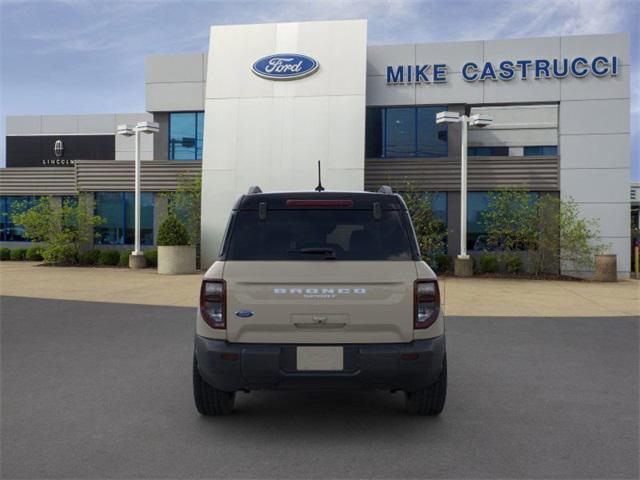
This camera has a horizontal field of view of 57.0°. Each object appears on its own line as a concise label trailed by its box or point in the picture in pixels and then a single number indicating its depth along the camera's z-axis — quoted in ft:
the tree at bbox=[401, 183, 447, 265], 66.54
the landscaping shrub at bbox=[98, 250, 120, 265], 74.95
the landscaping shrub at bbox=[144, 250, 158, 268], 73.56
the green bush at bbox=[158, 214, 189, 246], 65.36
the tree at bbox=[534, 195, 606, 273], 66.18
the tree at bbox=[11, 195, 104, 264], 76.74
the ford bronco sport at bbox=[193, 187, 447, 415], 13.87
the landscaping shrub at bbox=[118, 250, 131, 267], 74.59
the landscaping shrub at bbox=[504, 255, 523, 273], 66.39
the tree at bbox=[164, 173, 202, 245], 74.95
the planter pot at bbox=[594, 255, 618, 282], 62.59
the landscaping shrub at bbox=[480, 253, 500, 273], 66.49
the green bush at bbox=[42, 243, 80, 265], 76.33
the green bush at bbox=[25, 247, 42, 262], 84.58
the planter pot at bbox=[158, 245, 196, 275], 64.85
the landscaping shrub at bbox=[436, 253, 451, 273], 67.00
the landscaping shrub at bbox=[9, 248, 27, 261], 85.97
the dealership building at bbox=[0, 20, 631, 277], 68.28
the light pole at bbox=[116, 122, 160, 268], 72.64
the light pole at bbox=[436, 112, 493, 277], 64.80
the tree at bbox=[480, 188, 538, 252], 67.36
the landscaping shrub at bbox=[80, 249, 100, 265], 75.77
